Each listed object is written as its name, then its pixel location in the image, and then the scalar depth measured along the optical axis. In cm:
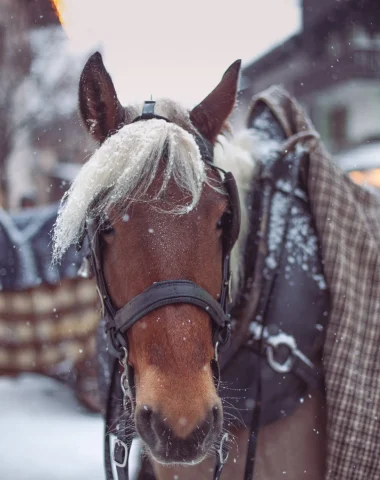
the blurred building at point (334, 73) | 1327
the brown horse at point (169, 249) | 97
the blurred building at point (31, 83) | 604
